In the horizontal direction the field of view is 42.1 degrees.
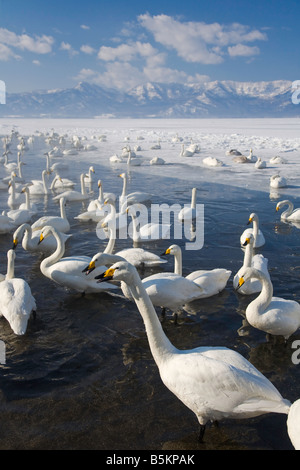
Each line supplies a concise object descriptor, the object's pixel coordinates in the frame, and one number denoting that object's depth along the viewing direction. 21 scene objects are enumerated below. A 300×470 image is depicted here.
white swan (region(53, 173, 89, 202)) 14.73
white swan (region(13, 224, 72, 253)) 9.24
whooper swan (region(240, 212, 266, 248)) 9.97
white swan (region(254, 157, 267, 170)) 23.12
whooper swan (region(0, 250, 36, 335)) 5.88
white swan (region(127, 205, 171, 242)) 10.17
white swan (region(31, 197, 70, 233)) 10.40
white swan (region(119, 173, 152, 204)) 14.37
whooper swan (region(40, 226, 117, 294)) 7.14
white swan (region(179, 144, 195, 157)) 28.73
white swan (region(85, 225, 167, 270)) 8.51
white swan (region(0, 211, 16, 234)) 10.74
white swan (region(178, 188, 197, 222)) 12.15
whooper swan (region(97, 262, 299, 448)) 3.86
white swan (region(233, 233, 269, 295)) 7.38
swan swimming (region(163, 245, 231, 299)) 7.12
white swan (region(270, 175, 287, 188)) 17.55
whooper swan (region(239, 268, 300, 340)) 5.71
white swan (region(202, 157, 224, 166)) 24.29
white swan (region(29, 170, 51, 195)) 16.28
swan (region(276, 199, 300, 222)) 12.34
